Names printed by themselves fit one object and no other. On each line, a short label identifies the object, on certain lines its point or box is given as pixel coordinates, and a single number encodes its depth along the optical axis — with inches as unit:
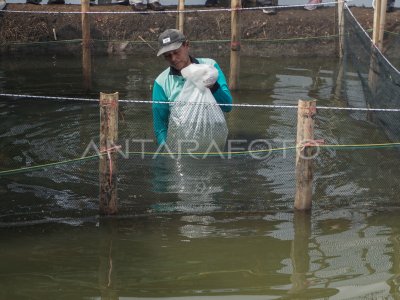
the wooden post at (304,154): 283.4
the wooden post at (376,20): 454.6
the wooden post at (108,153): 281.1
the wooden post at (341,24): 562.0
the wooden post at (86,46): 476.7
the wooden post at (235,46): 475.2
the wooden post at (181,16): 518.1
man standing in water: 305.9
